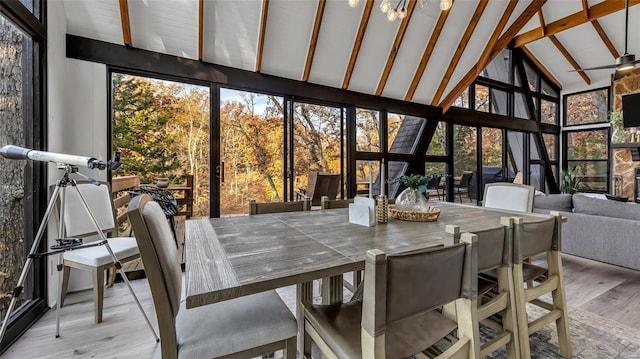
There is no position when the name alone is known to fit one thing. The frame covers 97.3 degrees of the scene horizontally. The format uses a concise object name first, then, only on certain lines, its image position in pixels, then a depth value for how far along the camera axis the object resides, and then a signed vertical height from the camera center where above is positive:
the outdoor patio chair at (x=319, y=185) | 4.17 -0.10
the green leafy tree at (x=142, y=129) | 3.11 +0.61
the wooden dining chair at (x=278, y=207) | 2.15 -0.23
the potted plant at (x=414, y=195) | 1.91 -0.13
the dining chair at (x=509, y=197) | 2.55 -0.19
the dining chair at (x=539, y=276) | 1.43 -0.57
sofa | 2.64 -0.52
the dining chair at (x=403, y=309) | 0.83 -0.43
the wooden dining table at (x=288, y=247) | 0.94 -0.31
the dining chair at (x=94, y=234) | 2.10 -0.47
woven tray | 1.90 -0.26
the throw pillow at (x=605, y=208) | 2.70 -0.32
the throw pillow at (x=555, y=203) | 3.21 -0.30
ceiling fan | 3.60 +1.46
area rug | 1.70 -1.06
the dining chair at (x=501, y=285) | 1.25 -0.54
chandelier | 2.56 +1.58
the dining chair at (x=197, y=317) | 0.99 -0.60
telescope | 1.61 +0.14
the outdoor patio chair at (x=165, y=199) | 2.98 -0.21
